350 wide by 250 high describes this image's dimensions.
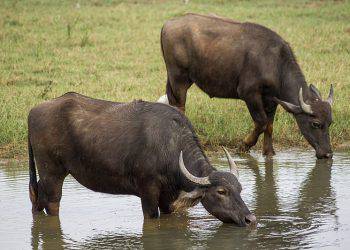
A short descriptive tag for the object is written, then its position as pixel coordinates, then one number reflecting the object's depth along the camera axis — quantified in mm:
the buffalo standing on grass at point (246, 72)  19875
